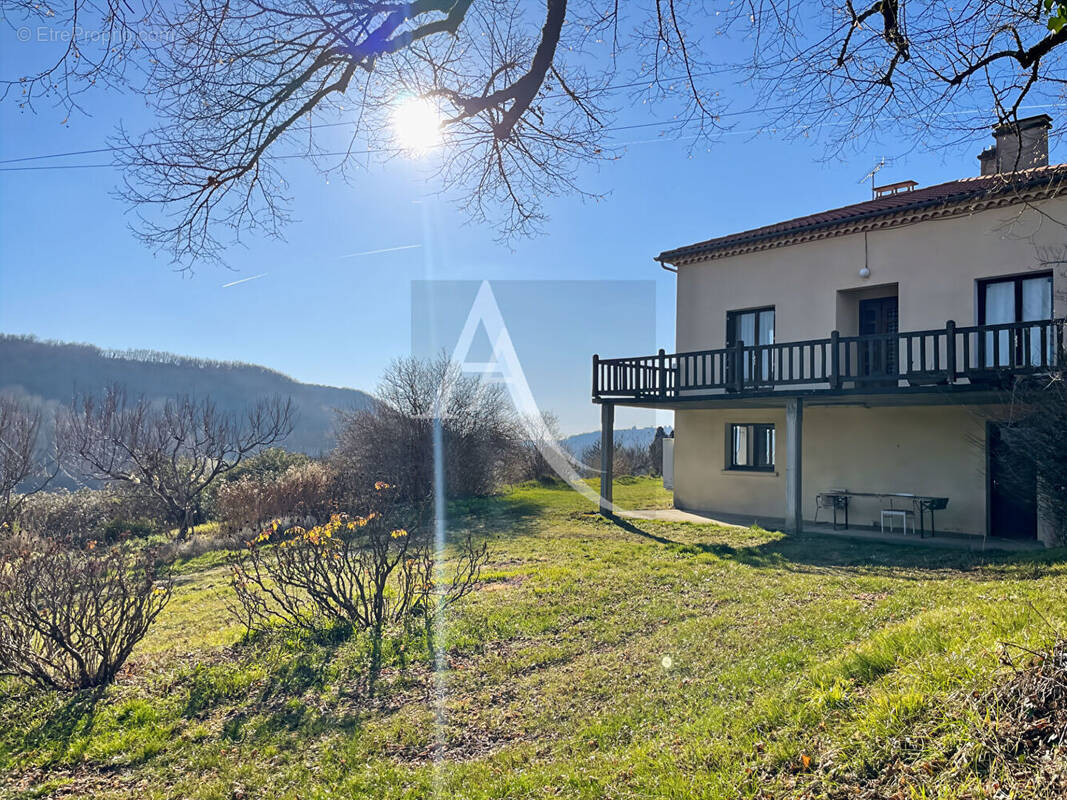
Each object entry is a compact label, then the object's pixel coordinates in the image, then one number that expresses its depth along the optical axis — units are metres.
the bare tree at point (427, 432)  19.80
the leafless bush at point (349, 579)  6.50
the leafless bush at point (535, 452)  23.53
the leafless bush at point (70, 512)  15.28
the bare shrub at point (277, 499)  16.45
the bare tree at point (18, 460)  15.35
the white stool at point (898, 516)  12.32
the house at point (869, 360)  10.98
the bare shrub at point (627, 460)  29.16
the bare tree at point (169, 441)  17.64
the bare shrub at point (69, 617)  5.28
